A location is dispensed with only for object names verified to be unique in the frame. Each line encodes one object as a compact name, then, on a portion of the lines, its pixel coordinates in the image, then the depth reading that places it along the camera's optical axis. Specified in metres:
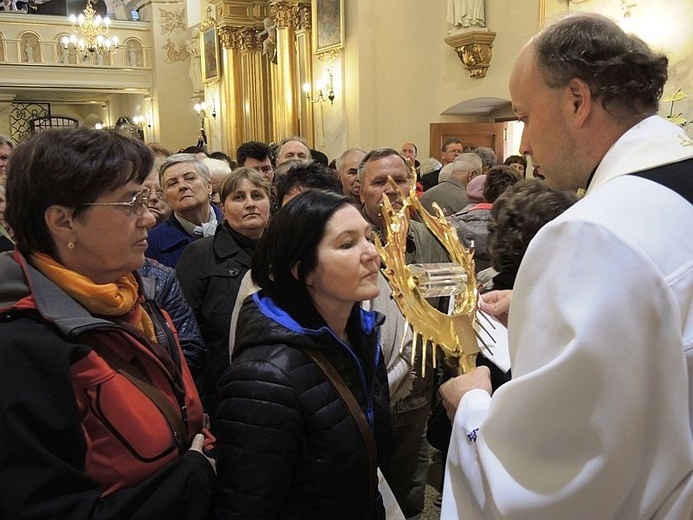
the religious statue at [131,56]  18.23
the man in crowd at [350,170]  4.88
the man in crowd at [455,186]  5.26
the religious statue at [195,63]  17.48
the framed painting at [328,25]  10.59
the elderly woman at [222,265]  2.90
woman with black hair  1.59
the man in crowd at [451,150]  8.46
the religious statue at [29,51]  17.28
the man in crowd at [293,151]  5.57
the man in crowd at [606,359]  1.12
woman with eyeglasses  1.28
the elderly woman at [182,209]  3.62
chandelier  16.86
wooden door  10.04
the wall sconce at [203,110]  16.00
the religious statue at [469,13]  9.37
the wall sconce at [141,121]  19.22
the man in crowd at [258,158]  5.45
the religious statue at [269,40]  13.96
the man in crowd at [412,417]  2.74
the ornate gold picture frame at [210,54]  15.50
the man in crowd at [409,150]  7.92
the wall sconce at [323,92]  11.14
